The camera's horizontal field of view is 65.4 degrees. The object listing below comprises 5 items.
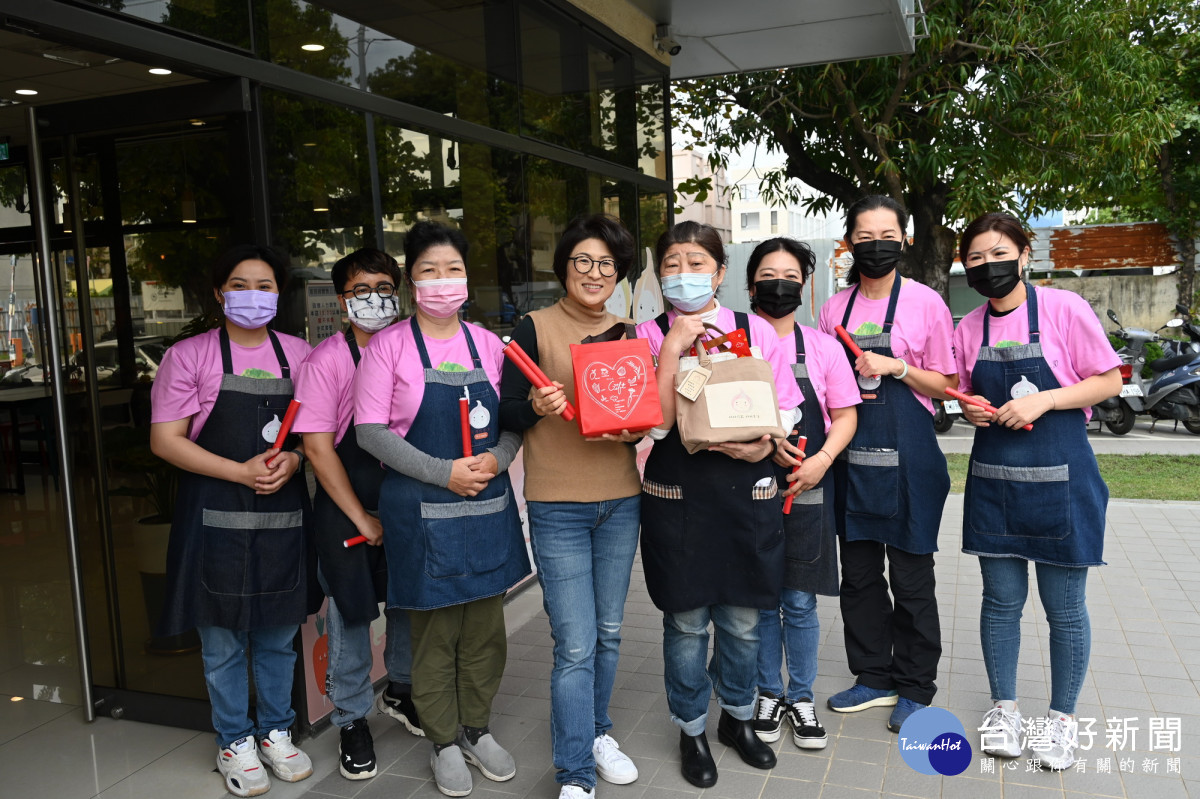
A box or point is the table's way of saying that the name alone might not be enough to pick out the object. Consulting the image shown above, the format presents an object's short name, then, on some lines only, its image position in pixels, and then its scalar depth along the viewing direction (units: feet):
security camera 23.45
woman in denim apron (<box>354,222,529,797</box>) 9.67
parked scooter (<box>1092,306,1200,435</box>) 34.09
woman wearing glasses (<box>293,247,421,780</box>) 10.16
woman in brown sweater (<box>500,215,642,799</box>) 9.63
